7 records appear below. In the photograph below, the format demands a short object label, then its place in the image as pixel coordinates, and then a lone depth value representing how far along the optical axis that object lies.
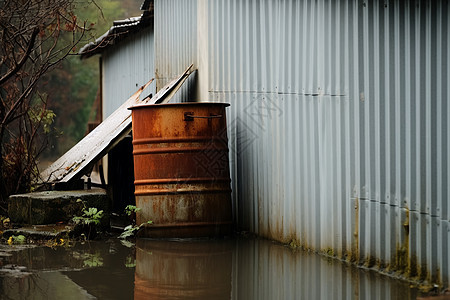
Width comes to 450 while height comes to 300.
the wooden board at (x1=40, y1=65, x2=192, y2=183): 9.66
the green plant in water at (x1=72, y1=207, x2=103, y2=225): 8.71
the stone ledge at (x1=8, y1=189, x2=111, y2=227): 9.03
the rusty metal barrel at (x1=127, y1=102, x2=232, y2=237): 8.50
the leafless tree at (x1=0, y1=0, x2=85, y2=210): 9.91
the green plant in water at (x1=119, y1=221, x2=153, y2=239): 8.59
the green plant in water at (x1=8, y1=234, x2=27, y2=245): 8.52
